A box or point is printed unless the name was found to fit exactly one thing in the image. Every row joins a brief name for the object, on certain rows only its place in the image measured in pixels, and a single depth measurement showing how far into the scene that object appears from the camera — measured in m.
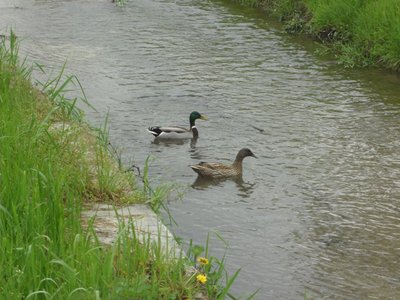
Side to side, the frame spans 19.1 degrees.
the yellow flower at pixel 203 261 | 6.74
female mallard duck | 12.37
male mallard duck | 13.91
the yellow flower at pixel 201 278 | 6.40
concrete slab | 7.11
